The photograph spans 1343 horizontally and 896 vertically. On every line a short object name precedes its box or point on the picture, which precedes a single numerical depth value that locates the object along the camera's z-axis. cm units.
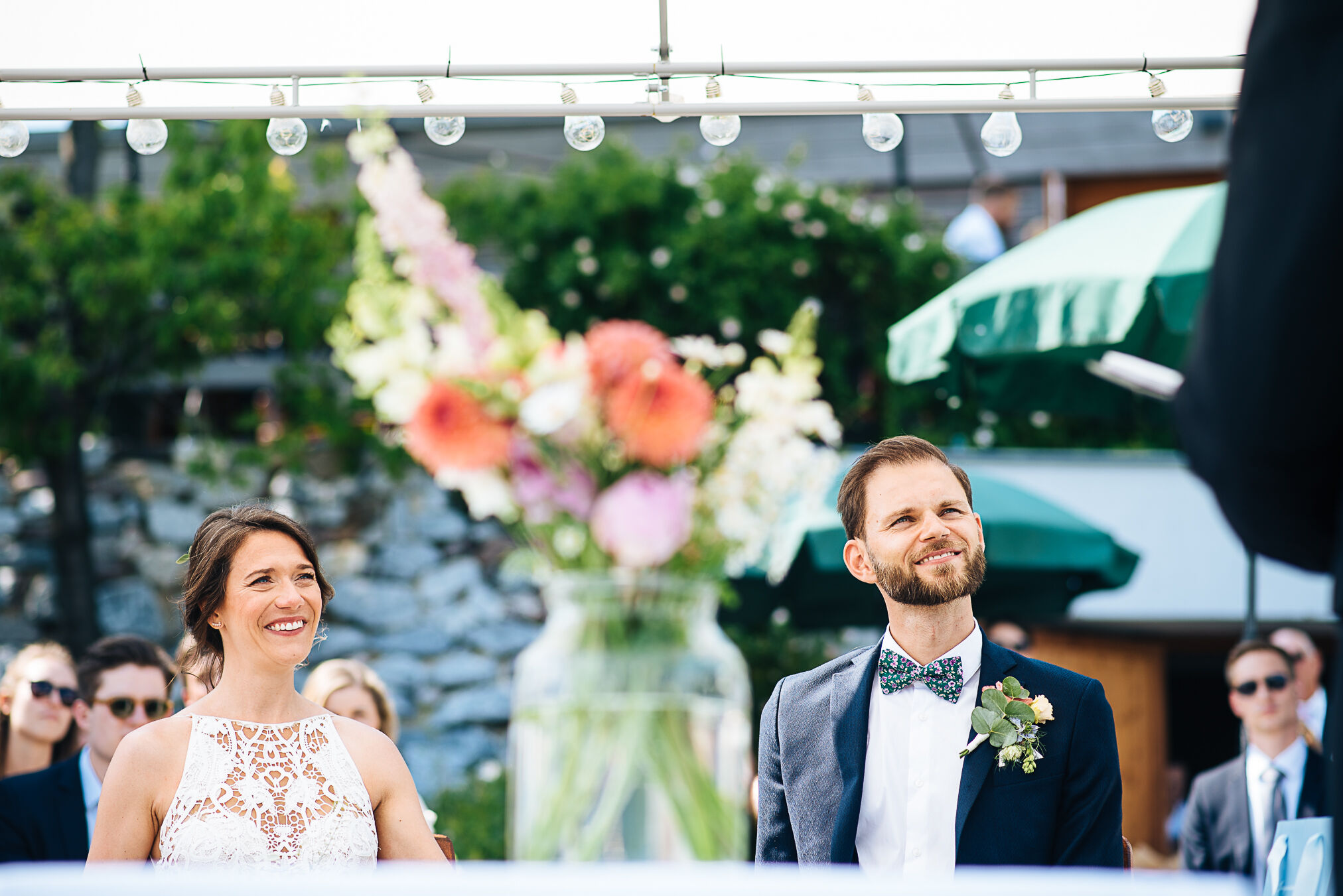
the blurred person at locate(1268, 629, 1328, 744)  608
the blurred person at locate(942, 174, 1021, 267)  966
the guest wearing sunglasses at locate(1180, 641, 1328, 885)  507
